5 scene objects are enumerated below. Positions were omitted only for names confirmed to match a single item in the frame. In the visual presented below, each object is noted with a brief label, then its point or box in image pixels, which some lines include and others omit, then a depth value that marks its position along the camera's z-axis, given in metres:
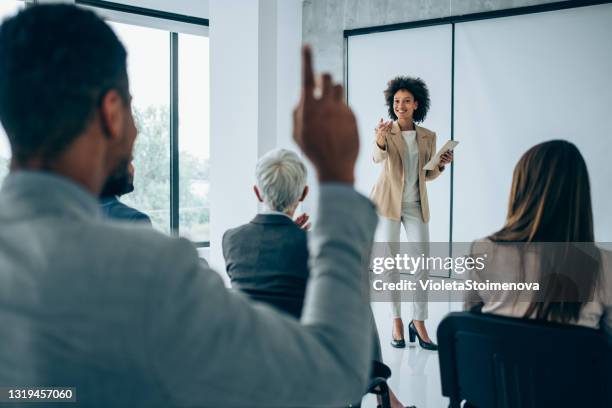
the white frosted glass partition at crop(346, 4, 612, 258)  4.28
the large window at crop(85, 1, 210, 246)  5.57
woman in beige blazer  3.90
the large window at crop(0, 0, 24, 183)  4.69
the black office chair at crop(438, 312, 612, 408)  1.30
